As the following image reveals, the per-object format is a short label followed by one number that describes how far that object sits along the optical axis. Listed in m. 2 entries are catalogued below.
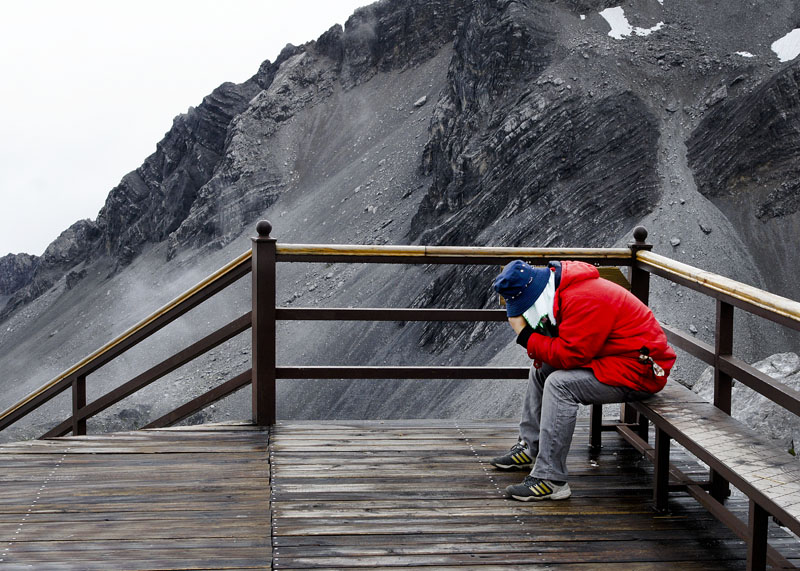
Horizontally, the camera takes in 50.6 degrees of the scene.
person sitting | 4.54
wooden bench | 3.51
